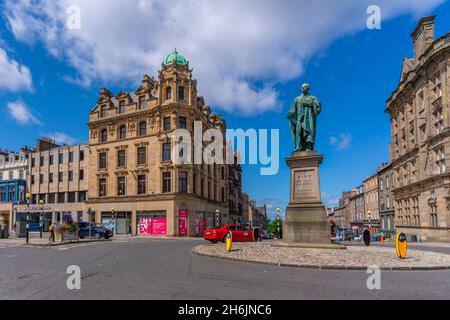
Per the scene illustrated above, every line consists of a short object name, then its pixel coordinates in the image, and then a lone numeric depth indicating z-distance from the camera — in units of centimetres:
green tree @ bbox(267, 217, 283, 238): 7523
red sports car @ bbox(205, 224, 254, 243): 2438
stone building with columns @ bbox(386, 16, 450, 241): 3066
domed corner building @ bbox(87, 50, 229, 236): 4116
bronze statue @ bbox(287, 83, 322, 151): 1781
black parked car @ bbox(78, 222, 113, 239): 3172
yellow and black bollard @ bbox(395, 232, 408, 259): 1286
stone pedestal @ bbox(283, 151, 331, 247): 1584
